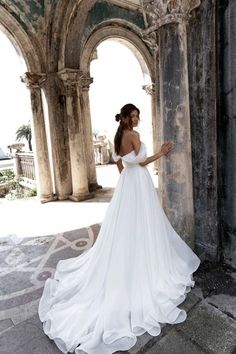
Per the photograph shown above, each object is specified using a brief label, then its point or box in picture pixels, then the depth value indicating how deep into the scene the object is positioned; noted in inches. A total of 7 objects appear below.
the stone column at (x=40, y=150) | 287.7
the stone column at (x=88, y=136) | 326.0
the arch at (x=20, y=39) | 252.2
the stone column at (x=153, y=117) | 403.2
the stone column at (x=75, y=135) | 280.4
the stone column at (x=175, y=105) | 109.9
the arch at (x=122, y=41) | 320.5
